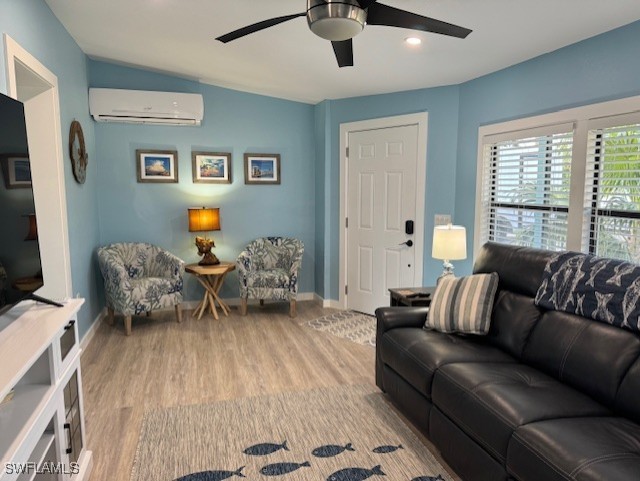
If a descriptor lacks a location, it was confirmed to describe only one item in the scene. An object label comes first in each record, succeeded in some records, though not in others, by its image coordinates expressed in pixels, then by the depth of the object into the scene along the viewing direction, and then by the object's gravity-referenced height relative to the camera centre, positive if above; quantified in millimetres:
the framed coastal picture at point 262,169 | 5258 +311
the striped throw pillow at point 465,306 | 2689 -699
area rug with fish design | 2148 -1365
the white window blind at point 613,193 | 2615 +8
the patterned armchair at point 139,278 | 4188 -858
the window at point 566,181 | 2662 +95
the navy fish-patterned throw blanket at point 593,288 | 2025 -476
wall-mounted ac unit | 4480 +926
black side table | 3406 -808
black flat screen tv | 1722 -93
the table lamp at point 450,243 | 3361 -373
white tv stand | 1359 -747
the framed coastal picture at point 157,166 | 4863 +323
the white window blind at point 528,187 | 3145 +55
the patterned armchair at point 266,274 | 4762 -881
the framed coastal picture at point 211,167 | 5043 +320
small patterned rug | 4180 -1360
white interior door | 4516 -195
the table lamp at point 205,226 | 4754 -341
